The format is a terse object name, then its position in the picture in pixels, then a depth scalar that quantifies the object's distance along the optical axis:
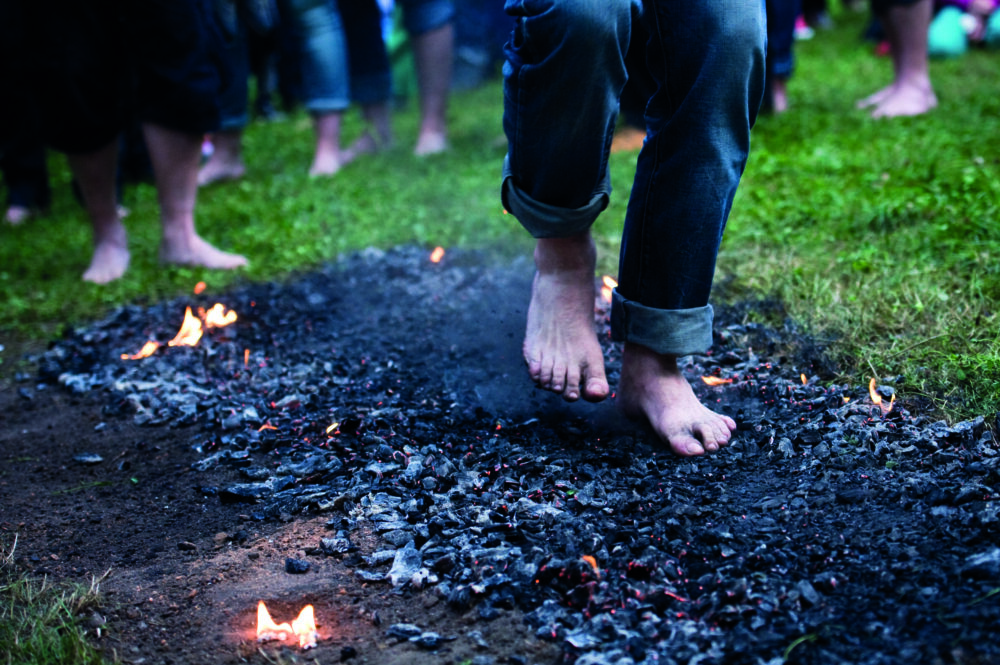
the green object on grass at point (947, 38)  7.47
